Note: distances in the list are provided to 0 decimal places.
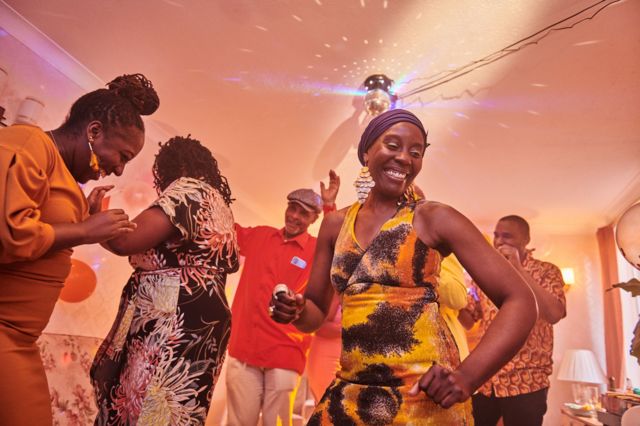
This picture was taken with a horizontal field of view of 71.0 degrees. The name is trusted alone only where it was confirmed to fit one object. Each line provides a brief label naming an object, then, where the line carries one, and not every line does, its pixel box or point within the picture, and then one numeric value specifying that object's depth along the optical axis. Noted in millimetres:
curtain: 5875
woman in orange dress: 1171
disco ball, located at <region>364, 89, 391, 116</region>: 3512
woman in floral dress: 1438
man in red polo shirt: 2855
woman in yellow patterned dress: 927
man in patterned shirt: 2562
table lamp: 5594
